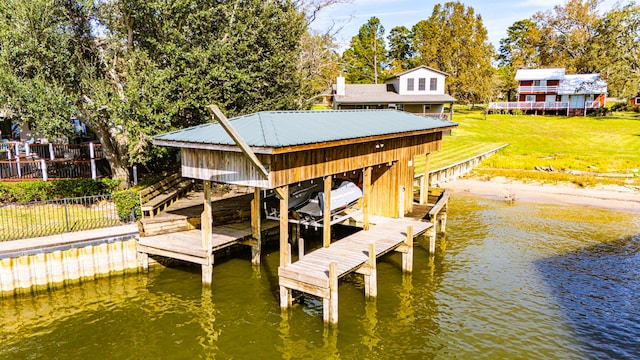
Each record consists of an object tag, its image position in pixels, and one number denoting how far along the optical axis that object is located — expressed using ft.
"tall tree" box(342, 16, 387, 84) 266.77
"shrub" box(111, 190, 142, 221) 63.31
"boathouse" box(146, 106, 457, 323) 46.44
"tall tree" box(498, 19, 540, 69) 264.72
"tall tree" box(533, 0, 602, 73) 241.55
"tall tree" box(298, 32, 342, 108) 110.83
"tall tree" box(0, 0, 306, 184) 63.87
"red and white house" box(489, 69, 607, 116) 210.79
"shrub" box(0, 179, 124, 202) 68.59
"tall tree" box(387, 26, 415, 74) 293.02
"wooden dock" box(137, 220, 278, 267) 53.78
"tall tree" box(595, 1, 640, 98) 189.78
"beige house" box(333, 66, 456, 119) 168.04
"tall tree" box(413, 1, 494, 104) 210.79
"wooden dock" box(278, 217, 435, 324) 45.39
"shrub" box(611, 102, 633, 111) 226.99
